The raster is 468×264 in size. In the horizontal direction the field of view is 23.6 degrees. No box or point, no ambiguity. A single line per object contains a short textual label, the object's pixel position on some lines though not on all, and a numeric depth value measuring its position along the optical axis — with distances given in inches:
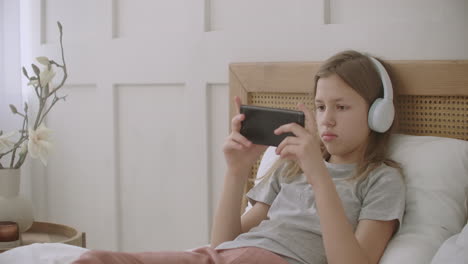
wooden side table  104.1
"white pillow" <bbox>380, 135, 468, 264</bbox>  79.4
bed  79.4
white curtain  119.4
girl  78.8
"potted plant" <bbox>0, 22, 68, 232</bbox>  103.6
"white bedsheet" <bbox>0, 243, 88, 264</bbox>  79.0
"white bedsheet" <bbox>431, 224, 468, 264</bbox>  72.1
